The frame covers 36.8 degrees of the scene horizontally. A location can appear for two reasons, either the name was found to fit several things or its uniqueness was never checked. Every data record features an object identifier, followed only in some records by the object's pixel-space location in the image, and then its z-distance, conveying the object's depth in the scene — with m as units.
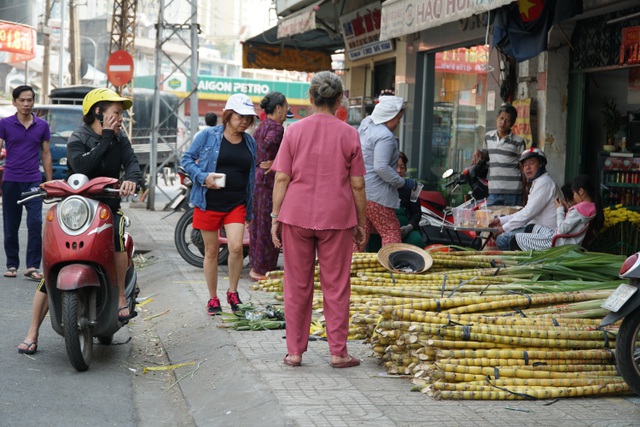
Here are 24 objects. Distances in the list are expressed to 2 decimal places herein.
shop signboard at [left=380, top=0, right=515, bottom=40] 8.36
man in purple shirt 9.95
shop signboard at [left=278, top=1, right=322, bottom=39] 15.20
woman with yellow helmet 6.52
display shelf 9.91
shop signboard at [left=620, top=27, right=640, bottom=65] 9.61
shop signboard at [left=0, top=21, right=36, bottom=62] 31.92
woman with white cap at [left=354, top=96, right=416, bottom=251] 8.77
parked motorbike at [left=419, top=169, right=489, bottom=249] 10.54
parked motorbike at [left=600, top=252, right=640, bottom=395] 5.17
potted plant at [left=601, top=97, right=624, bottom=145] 10.48
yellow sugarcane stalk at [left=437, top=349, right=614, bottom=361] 5.32
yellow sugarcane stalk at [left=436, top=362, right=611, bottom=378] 5.23
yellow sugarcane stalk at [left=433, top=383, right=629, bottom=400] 5.14
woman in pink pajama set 5.87
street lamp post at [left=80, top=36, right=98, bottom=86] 54.16
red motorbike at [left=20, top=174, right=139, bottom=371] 5.93
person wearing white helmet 9.07
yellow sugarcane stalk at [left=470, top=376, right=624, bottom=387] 5.25
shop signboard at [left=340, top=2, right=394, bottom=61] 16.75
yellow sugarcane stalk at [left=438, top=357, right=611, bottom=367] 5.30
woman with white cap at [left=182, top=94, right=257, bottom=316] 7.69
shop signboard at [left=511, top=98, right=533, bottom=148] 11.11
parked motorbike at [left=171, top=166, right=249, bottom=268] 10.69
